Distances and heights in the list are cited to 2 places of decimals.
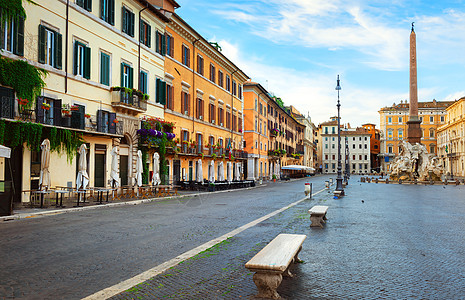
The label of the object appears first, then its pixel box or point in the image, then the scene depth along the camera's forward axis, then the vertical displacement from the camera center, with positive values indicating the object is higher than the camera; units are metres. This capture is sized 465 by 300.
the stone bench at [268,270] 5.10 -1.38
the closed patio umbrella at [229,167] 44.23 -0.70
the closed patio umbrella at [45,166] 16.28 -0.24
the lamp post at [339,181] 25.65 -1.35
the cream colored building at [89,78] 17.27 +4.44
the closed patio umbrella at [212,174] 32.81 -1.10
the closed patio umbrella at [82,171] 18.22 -0.49
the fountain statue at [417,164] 48.34 -0.35
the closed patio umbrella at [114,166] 20.81 -0.29
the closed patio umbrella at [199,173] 31.82 -0.98
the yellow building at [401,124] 112.94 +10.65
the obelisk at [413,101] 50.03 +7.60
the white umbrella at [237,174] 40.74 -1.34
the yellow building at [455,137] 86.00 +5.71
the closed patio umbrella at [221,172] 35.95 -1.02
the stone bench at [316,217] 11.59 -1.62
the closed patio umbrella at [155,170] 24.57 -0.59
